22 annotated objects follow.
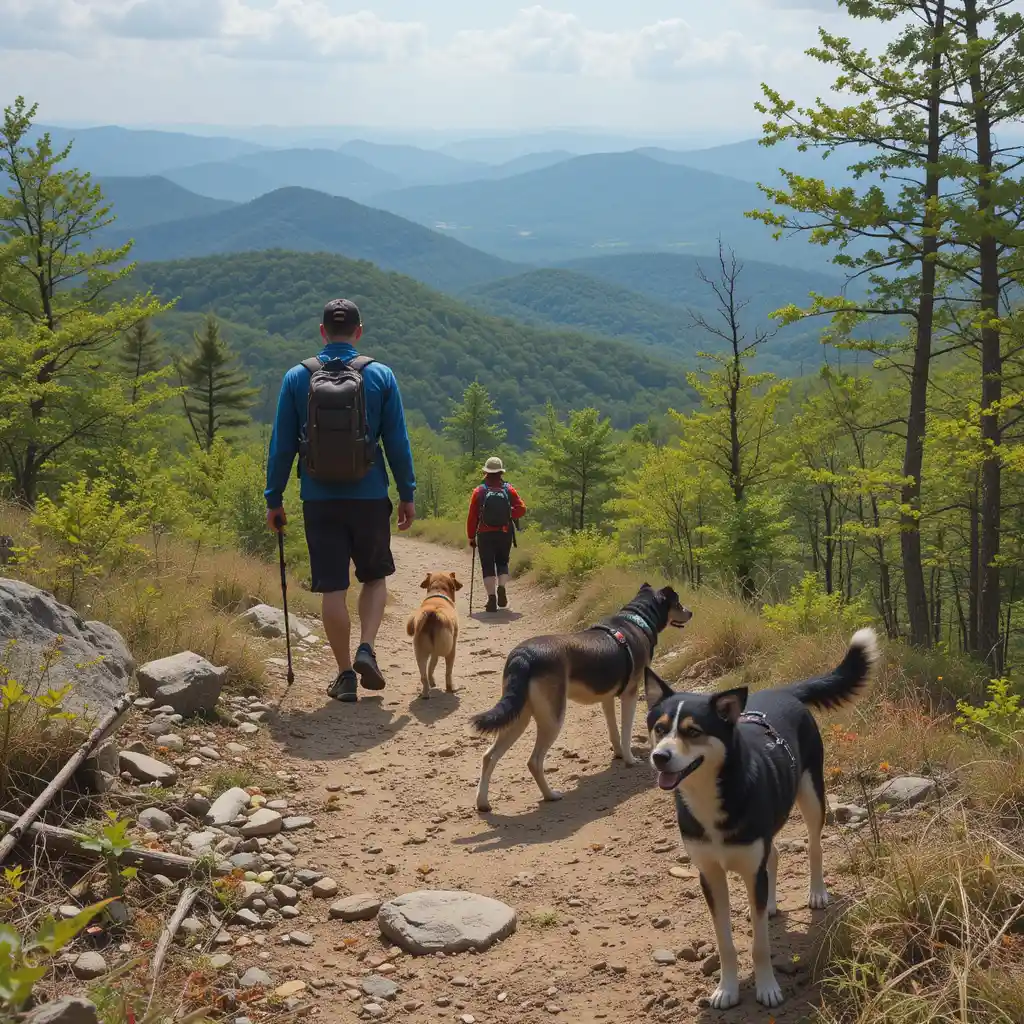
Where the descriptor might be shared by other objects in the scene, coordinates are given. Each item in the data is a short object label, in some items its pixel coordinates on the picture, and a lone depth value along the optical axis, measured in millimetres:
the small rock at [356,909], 4234
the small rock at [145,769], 4934
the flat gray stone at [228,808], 4840
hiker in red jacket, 12157
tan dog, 7914
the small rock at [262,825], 4836
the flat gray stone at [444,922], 3979
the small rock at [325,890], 4422
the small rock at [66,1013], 2397
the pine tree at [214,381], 41844
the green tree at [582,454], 33219
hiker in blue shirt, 6523
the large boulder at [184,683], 5977
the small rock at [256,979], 3602
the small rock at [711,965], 3672
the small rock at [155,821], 4547
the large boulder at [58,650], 4844
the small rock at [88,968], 3396
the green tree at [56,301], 19828
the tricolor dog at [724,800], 3322
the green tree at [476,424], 52938
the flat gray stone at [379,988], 3658
